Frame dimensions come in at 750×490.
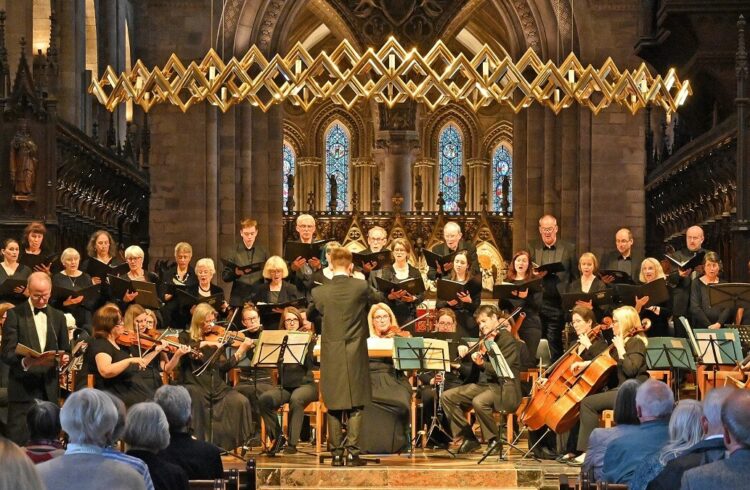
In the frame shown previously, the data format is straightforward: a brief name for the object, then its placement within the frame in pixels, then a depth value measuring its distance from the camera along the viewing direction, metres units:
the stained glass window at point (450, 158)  44.50
